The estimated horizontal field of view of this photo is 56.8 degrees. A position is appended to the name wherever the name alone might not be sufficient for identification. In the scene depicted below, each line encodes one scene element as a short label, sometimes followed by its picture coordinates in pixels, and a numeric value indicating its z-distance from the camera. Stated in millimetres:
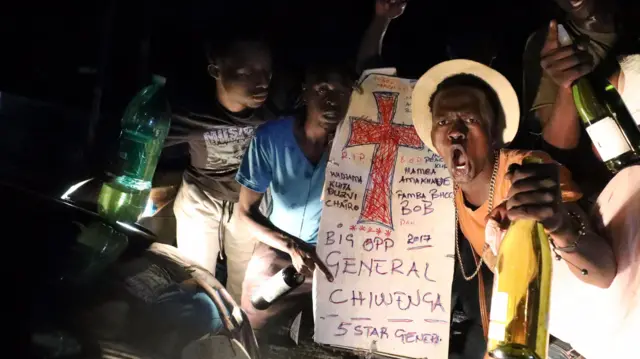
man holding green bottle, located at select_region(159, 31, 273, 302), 2195
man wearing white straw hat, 1850
